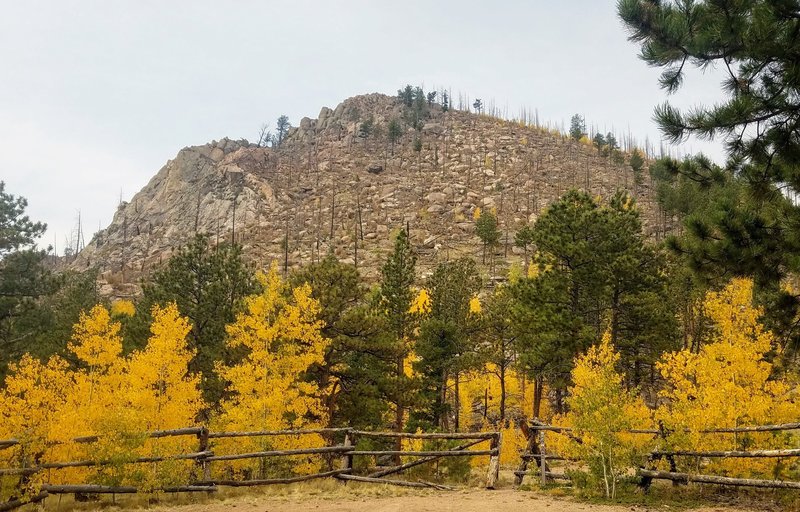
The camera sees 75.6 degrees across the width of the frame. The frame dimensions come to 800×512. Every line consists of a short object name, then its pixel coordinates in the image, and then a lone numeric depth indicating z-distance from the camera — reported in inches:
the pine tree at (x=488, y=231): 2888.8
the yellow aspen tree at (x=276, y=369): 689.0
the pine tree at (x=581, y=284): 833.5
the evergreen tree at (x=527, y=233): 1003.8
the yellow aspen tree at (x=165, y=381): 699.4
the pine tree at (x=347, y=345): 788.6
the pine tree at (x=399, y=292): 1004.6
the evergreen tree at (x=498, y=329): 1069.1
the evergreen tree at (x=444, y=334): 1032.2
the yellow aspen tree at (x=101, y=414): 445.1
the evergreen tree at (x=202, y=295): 944.9
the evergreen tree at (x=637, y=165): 3806.6
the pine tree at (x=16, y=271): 890.1
